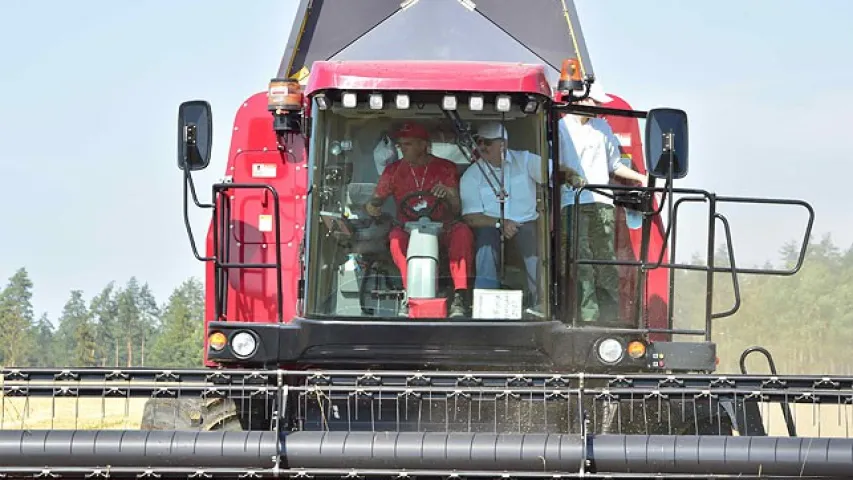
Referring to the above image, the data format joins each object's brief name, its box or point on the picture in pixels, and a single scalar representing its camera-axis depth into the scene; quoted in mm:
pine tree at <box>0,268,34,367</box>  129250
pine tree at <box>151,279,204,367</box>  131250
